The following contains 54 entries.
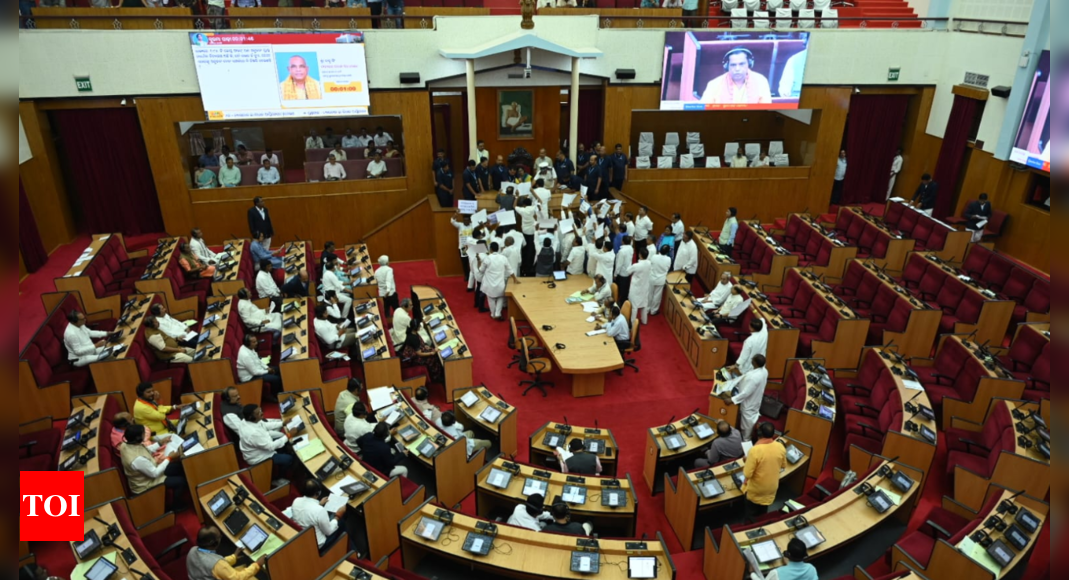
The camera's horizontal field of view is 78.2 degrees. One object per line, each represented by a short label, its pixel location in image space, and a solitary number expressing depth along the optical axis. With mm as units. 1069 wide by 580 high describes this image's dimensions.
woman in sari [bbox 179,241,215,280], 12336
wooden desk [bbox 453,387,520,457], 8562
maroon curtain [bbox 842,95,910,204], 16844
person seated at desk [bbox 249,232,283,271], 13016
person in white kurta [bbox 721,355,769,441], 8570
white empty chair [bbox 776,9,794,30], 15469
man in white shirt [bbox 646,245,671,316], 11836
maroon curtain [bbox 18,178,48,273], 12861
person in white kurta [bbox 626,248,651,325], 11414
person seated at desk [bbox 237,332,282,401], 9352
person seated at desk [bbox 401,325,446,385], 10227
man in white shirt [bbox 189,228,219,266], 12617
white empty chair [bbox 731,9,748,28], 14943
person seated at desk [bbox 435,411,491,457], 7867
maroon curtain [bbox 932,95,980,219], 15250
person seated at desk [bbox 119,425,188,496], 7293
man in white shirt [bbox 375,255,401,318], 11977
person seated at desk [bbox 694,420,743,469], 7660
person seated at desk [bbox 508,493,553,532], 6727
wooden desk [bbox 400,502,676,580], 6219
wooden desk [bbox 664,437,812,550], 7188
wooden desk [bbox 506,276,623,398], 9906
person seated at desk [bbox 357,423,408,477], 7535
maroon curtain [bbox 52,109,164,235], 13852
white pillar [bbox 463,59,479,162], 14086
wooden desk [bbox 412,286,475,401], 9688
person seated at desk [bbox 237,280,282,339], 10578
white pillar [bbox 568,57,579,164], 14648
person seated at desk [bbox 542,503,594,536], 6598
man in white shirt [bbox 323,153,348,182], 15188
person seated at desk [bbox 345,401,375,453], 7852
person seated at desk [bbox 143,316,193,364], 9633
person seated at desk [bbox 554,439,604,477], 7609
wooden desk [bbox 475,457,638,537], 7094
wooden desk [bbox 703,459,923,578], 6402
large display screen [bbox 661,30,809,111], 15305
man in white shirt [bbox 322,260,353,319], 11336
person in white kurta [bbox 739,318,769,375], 9344
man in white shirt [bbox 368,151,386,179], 15438
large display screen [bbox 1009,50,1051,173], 12969
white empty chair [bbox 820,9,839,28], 15977
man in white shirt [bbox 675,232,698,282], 12797
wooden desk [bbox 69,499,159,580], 5891
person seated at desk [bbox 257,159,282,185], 14719
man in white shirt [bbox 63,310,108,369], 9250
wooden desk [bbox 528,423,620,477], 8062
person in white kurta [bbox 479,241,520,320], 11781
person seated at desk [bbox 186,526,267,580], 5707
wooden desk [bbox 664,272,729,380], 10414
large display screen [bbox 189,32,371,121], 13523
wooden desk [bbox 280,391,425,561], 6852
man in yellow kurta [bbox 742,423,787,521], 6980
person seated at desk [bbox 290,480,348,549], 6402
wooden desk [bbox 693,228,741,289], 12820
